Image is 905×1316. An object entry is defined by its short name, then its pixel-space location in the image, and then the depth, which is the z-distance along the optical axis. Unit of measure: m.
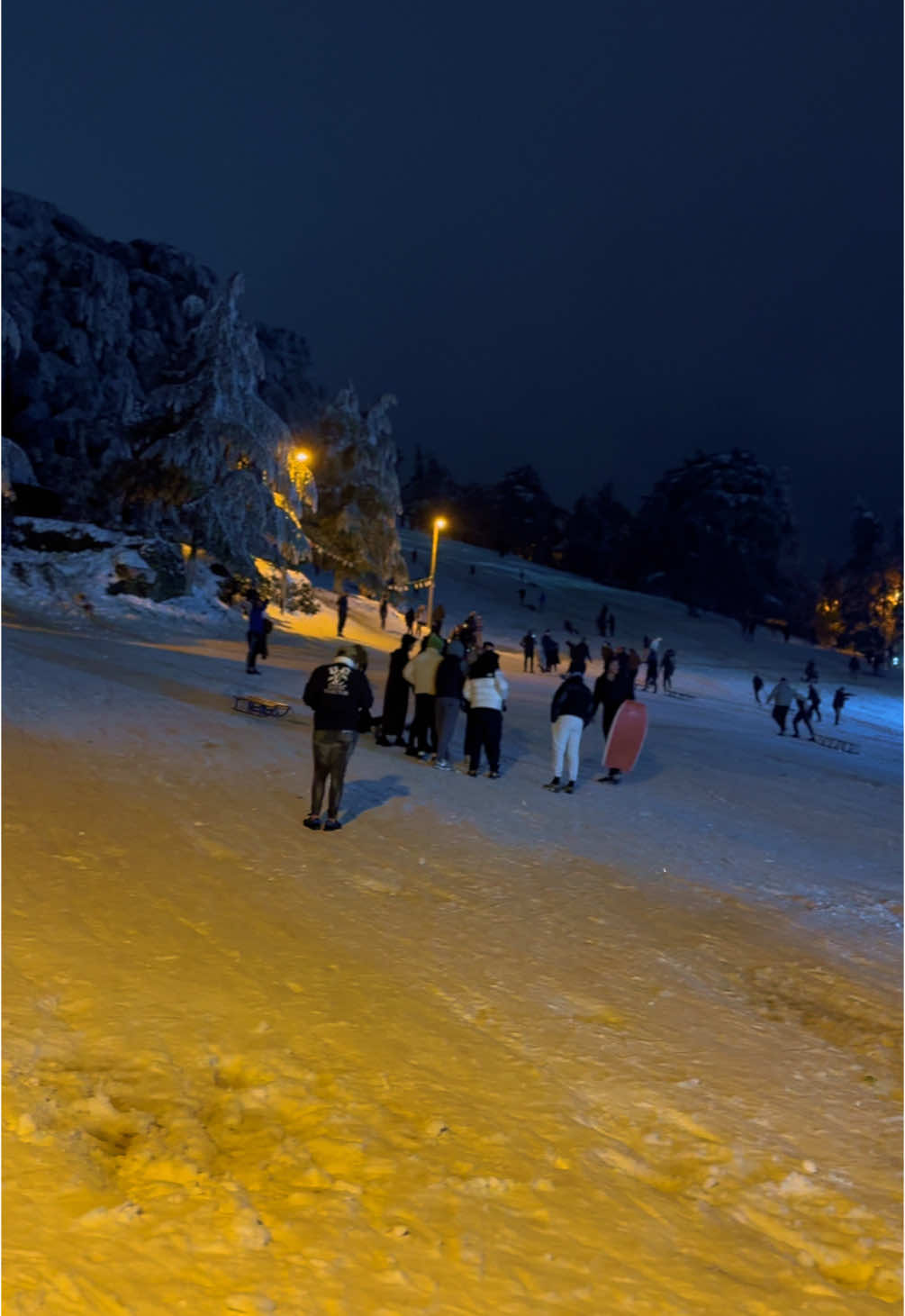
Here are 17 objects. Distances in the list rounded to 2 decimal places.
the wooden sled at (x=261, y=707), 14.12
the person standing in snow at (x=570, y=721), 11.34
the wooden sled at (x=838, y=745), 24.79
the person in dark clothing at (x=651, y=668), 32.53
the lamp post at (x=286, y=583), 36.39
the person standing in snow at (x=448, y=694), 11.65
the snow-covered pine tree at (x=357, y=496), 47.16
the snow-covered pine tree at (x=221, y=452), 34.59
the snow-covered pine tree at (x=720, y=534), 87.38
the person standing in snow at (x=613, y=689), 13.95
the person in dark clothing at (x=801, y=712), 24.33
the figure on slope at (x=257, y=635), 18.78
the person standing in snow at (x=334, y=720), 8.39
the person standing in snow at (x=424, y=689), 11.89
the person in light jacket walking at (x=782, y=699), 23.75
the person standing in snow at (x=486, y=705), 11.58
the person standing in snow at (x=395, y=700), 13.12
